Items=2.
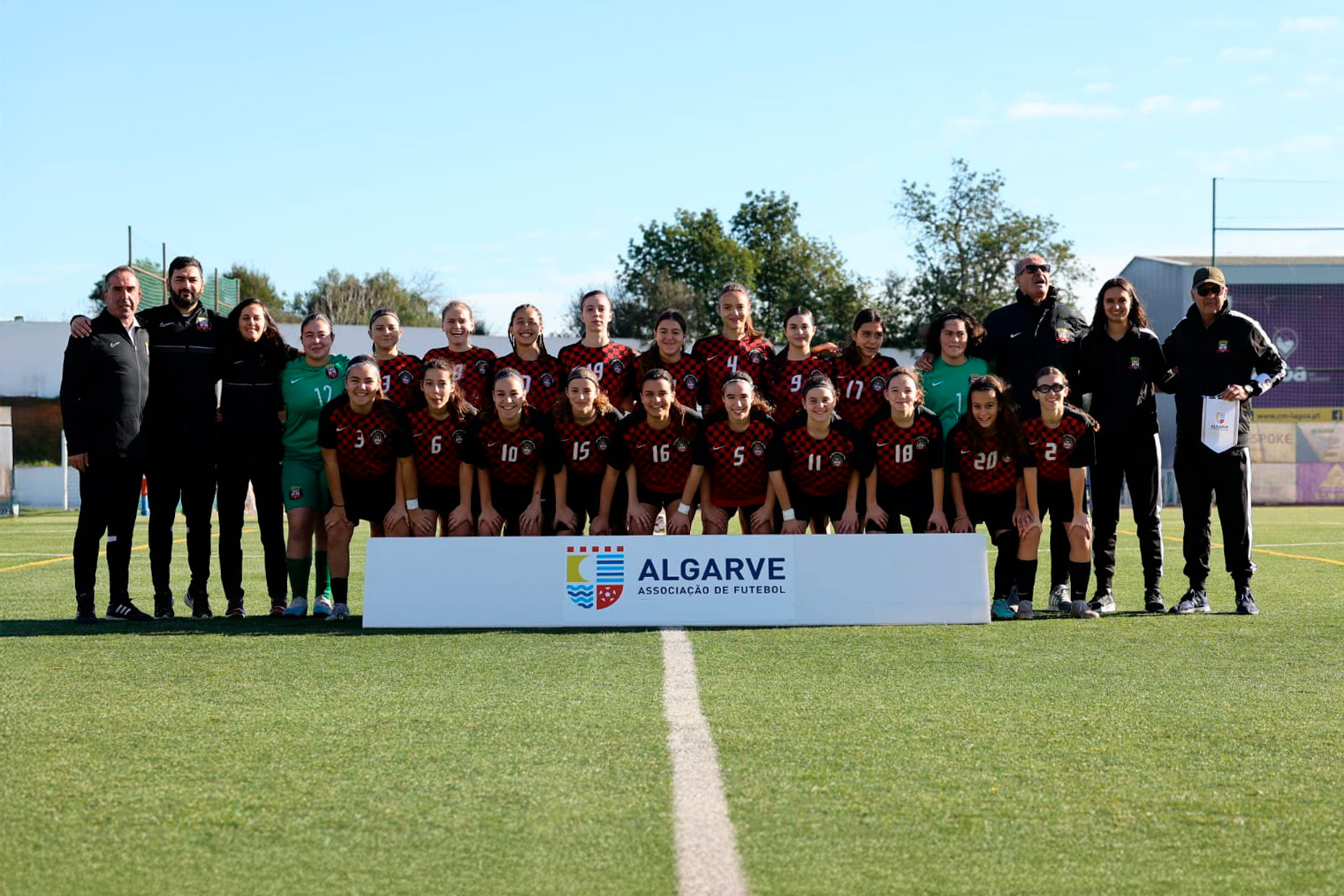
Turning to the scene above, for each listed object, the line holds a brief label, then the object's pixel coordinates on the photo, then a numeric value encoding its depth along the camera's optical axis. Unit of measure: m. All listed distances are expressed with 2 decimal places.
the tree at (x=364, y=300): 66.38
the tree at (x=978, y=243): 51.25
